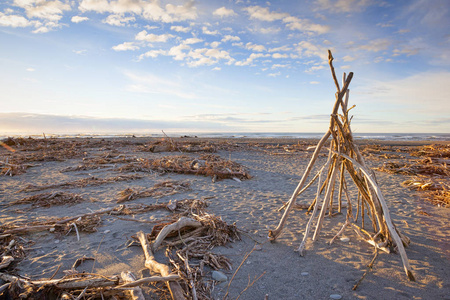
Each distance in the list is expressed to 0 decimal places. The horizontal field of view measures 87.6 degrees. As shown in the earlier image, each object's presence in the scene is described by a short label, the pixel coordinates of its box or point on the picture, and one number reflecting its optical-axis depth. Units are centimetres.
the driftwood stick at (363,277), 268
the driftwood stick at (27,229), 377
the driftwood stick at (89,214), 423
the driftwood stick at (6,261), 275
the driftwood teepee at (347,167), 335
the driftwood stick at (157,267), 225
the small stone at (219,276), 289
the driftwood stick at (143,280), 215
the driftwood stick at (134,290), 220
